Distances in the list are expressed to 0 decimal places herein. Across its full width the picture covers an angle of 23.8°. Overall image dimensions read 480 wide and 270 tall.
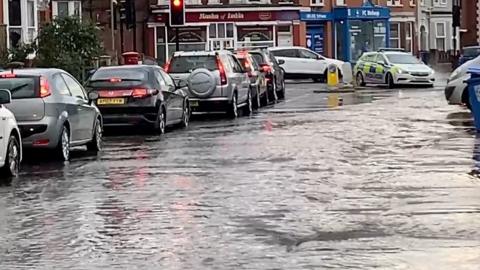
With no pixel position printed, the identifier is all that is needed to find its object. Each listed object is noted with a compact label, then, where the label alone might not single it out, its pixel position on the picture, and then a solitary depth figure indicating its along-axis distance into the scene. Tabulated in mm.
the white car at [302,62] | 51750
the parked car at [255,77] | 30125
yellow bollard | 44594
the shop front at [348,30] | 66125
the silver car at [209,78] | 25453
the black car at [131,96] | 21656
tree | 29516
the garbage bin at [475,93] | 19984
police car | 41438
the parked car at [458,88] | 24500
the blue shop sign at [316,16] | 65562
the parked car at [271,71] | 34031
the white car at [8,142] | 14578
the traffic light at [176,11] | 31562
